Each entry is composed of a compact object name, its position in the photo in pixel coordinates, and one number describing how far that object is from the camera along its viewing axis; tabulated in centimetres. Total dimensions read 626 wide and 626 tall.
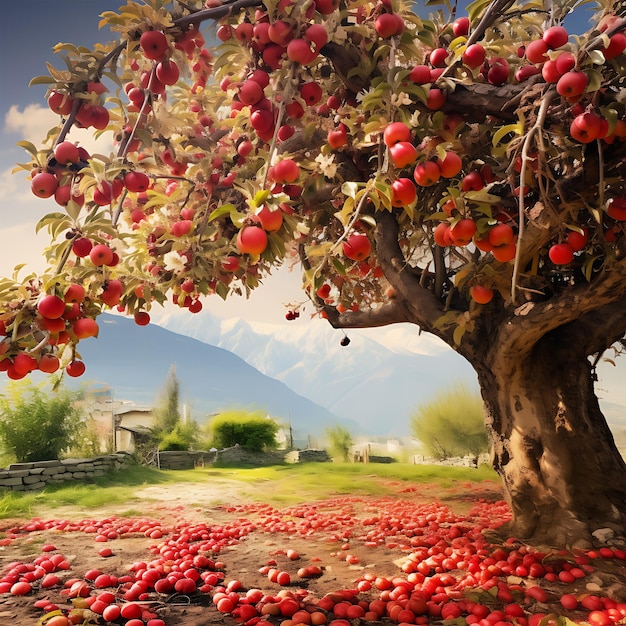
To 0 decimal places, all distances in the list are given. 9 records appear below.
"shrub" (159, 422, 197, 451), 987
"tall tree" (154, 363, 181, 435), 1106
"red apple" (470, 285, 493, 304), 216
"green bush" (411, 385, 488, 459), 827
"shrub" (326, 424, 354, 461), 981
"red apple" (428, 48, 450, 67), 189
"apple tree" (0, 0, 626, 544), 148
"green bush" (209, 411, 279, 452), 1053
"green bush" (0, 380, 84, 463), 680
